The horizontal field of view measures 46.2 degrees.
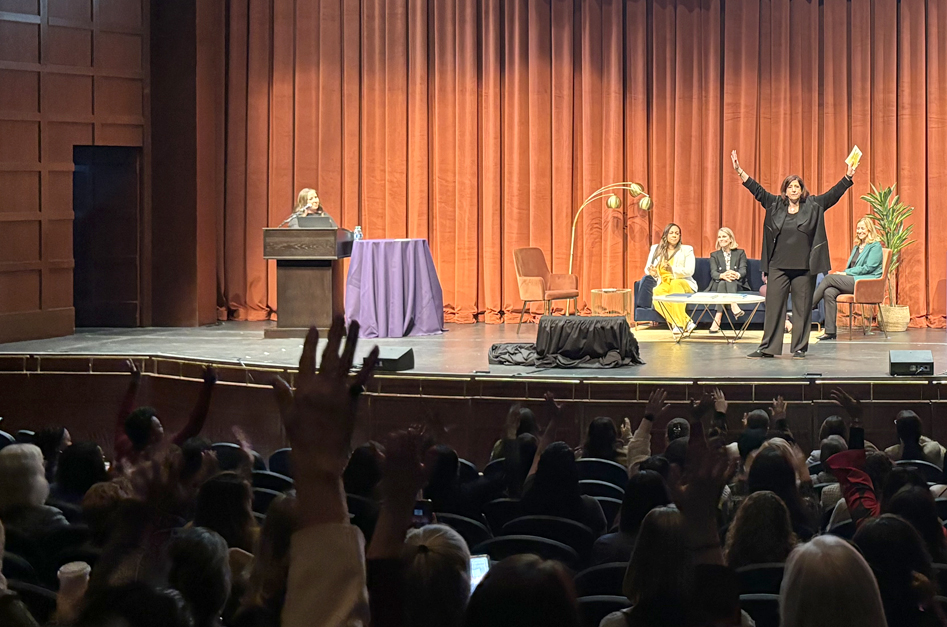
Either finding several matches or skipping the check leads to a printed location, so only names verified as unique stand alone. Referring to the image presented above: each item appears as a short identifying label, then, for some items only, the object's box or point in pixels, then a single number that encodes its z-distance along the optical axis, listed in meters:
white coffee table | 8.34
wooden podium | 8.94
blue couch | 10.02
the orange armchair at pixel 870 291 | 9.02
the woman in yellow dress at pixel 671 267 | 9.56
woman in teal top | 9.17
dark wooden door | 10.09
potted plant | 9.76
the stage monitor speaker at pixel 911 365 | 6.58
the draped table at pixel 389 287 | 9.52
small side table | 9.94
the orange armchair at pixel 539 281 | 9.77
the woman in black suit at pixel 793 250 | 7.44
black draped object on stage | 7.48
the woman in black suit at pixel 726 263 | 9.74
